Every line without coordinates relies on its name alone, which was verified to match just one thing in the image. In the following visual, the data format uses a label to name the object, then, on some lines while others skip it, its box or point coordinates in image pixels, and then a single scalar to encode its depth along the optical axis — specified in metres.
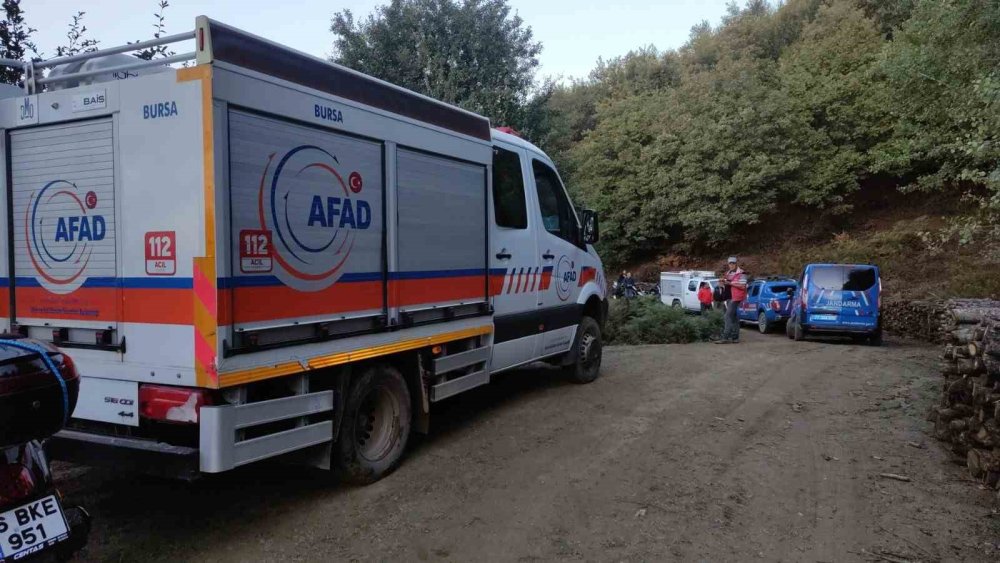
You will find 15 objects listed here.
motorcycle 2.53
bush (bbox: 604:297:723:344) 14.74
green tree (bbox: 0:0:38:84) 7.37
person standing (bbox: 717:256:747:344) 13.54
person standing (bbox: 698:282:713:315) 21.28
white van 24.97
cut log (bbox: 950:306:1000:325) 6.27
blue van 14.65
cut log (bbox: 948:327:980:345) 5.71
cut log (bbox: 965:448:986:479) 4.96
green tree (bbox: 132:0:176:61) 7.70
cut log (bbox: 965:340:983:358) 5.28
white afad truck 3.70
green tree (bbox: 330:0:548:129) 14.65
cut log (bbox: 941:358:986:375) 5.27
